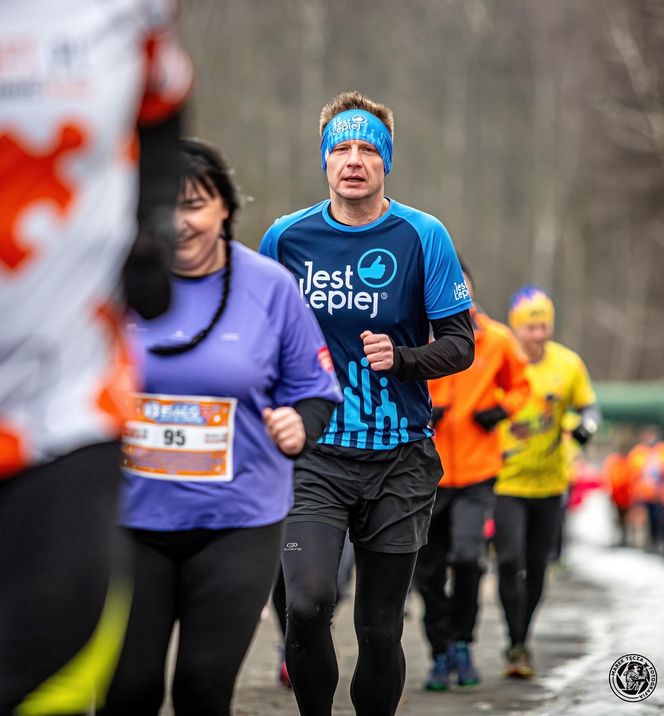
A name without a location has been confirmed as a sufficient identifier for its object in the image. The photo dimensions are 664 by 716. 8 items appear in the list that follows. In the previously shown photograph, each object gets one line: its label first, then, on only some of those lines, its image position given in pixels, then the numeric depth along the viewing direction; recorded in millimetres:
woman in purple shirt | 8062
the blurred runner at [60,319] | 5672
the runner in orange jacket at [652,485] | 51656
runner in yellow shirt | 17828
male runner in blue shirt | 10523
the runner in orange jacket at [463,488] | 16484
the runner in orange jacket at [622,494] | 53375
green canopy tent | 88250
